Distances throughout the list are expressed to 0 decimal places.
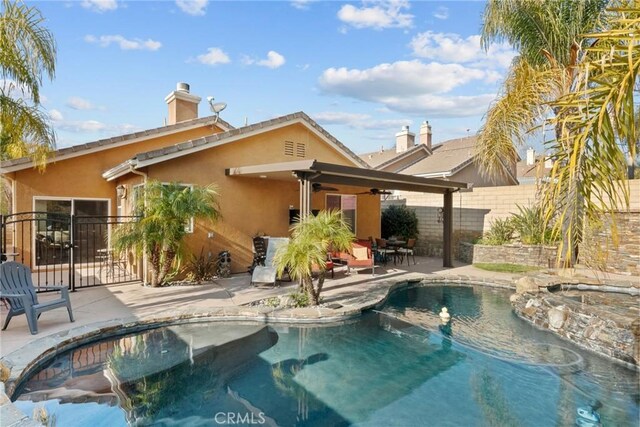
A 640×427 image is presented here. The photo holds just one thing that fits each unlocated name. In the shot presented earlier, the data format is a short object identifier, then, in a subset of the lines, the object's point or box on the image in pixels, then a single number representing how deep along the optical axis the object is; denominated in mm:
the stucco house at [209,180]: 12477
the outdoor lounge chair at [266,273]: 11828
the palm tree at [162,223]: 11070
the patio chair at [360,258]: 14281
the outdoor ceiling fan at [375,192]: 17828
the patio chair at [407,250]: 17828
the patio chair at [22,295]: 7453
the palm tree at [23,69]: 9039
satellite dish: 17891
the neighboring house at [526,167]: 35666
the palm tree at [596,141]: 3203
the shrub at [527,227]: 16734
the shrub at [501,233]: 17984
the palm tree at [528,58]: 11781
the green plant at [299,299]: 9961
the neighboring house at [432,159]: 24728
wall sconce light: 14500
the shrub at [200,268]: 12602
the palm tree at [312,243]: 8969
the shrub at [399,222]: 21938
